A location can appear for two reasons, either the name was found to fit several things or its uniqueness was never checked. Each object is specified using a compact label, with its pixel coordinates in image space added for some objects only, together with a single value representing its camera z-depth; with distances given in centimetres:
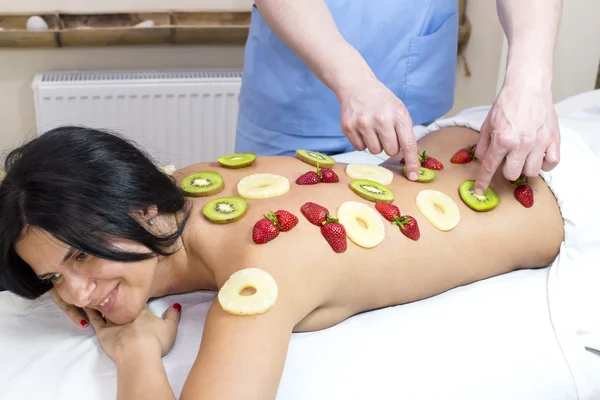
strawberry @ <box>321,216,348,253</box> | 128
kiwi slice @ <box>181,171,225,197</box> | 141
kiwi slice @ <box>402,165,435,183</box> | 148
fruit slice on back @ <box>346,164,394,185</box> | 147
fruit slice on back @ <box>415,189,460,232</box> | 140
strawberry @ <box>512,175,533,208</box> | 148
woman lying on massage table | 115
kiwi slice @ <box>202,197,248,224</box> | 132
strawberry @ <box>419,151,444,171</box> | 155
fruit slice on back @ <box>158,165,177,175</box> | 148
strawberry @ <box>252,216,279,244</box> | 125
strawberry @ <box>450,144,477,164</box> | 157
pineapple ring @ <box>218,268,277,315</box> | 114
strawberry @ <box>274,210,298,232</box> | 127
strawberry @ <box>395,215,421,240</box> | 135
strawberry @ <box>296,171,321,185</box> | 143
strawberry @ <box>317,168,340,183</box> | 144
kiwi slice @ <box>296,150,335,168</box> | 151
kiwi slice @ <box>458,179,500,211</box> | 145
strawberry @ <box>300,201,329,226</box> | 130
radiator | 285
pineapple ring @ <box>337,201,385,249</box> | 131
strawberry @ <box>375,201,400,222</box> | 136
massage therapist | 140
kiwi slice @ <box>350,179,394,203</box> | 138
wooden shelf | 280
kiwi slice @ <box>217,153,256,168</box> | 151
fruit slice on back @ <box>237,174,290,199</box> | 138
